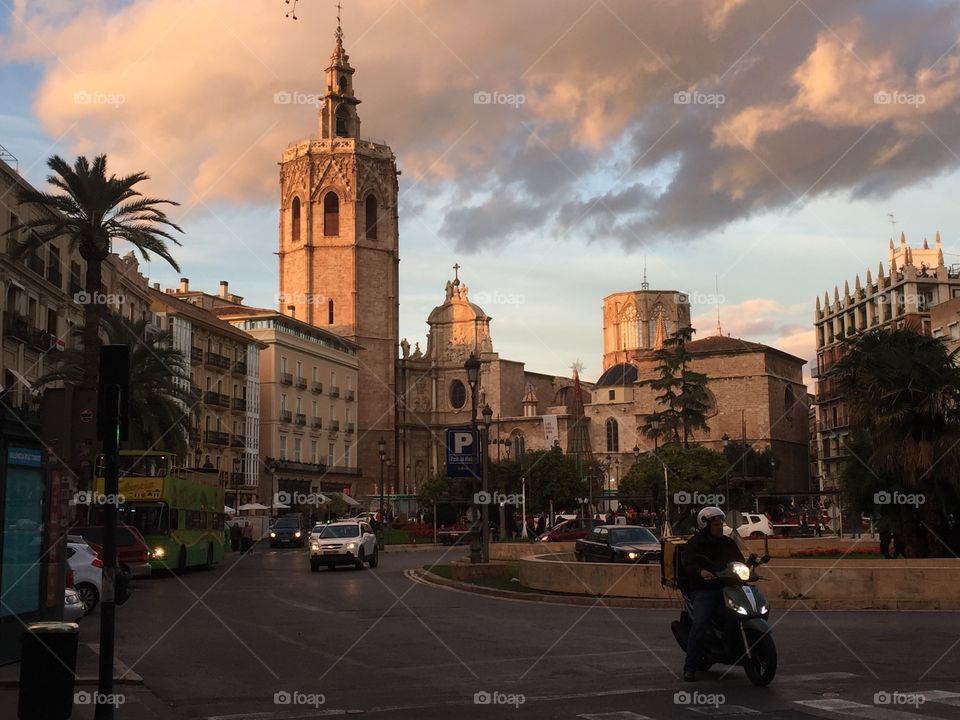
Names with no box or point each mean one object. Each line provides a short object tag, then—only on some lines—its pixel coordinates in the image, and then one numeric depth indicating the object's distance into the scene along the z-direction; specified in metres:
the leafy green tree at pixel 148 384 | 38.47
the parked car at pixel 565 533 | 42.97
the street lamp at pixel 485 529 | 27.58
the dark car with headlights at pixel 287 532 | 54.50
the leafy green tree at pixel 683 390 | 66.00
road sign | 28.31
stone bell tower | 97.31
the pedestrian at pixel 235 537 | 49.41
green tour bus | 29.56
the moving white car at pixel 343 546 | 32.97
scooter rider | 10.05
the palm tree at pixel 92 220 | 30.83
